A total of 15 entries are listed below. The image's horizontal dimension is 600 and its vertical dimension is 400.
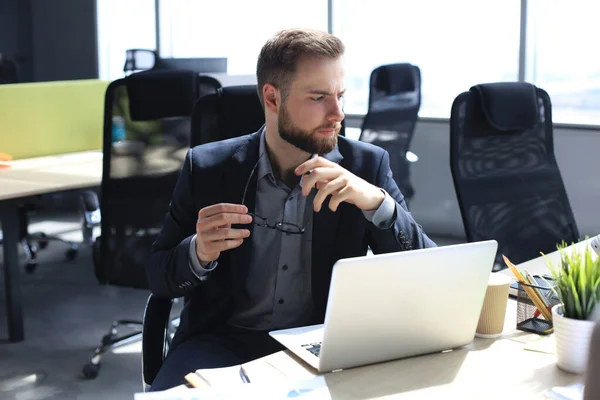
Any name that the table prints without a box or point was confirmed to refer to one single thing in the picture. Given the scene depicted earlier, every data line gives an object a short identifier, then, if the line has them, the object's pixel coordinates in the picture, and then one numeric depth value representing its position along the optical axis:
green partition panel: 4.26
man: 1.88
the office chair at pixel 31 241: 5.04
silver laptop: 1.34
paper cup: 1.60
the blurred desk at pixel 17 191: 3.61
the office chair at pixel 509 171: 2.63
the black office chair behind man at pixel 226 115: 2.27
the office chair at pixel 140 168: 3.17
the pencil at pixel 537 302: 1.64
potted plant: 1.40
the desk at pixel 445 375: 1.33
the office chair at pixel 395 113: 4.44
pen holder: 1.63
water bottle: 3.14
